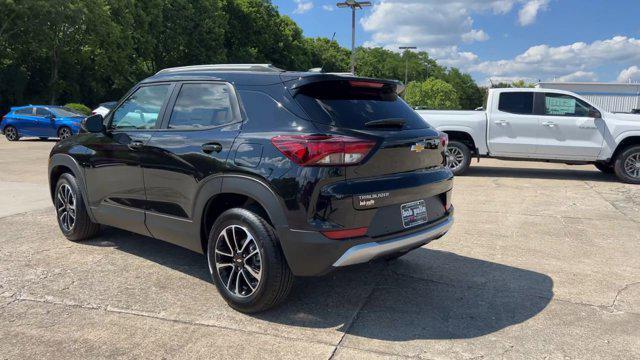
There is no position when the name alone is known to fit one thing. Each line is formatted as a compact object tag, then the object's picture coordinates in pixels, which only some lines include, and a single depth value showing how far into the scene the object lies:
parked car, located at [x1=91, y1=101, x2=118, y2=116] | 18.91
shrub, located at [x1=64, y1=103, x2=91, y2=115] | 28.09
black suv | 3.45
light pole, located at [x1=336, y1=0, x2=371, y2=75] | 27.52
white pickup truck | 10.44
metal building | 35.34
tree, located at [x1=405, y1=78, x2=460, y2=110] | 69.69
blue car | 19.62
